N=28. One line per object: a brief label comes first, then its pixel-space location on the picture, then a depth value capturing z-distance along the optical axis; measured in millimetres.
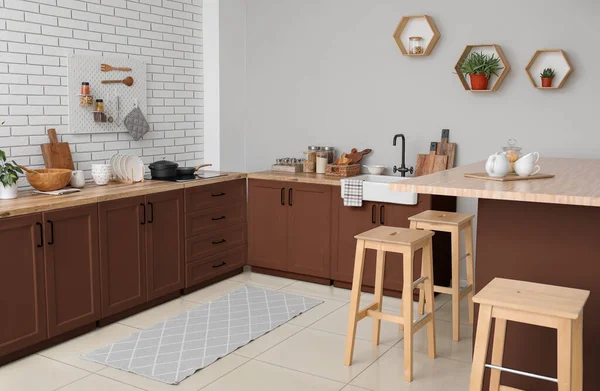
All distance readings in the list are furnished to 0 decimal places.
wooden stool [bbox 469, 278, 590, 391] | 2629
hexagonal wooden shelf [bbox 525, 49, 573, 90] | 4984
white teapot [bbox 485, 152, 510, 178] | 3395
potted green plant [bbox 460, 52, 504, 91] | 5207
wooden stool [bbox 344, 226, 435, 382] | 3844
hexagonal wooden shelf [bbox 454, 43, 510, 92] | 5191
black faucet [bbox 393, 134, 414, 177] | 5586
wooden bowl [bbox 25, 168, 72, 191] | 4457
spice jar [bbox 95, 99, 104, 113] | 5191
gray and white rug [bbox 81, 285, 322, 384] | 3986
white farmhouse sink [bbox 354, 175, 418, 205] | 5145
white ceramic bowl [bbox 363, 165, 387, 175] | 5793
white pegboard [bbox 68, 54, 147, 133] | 5012
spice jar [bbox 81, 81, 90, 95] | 5020
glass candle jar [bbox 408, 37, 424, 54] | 5523
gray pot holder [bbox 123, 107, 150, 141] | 5512
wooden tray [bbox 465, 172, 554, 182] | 3365
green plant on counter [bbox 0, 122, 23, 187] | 4133
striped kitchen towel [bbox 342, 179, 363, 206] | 5336
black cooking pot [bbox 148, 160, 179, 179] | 5355
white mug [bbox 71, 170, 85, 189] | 4730
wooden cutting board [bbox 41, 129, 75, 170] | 4750
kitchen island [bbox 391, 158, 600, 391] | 3072
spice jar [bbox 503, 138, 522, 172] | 3666
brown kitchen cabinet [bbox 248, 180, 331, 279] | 5672
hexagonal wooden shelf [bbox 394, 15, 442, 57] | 5461
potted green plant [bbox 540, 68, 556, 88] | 5004
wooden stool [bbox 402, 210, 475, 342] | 4406
